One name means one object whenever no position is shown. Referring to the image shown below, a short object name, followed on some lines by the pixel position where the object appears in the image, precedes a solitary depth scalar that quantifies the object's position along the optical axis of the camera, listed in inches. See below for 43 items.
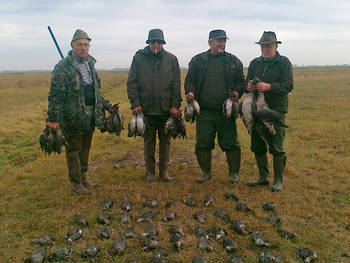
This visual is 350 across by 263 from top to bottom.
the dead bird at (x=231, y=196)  211.8
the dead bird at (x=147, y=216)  184.5
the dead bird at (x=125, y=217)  184.1
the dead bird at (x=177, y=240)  152.8
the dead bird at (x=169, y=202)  202.5
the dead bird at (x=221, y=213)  185.0
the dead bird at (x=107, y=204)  202.1
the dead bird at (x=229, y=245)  150.3
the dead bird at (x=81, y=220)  179.2
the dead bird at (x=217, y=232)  163.2
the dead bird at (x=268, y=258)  140.6
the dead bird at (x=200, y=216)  182.6
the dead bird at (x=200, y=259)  140.1
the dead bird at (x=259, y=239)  154.4
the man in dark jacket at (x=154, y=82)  229.5
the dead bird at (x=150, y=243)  152.5
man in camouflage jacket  200.5
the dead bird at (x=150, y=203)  203.3
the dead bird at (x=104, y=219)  182.4
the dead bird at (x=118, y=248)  151.4
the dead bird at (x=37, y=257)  144.3
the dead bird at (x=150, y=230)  165.6
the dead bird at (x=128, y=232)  165.6
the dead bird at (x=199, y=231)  165.2
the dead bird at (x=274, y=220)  177.6
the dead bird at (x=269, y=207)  194.4
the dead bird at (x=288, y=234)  161.5
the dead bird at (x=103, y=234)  165.5
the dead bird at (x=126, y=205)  199.6
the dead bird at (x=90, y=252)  148.7
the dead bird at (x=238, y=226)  166.7
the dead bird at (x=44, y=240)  160.9
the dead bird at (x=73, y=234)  164.2
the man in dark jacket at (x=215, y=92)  232.5
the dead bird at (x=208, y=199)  204.3
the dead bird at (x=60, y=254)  147.2
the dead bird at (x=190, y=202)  203.0
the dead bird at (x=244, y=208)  193.3
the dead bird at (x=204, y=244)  152.2
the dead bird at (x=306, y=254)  143.5
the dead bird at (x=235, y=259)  140.7
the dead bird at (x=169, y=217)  184.2
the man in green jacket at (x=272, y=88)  212.2
